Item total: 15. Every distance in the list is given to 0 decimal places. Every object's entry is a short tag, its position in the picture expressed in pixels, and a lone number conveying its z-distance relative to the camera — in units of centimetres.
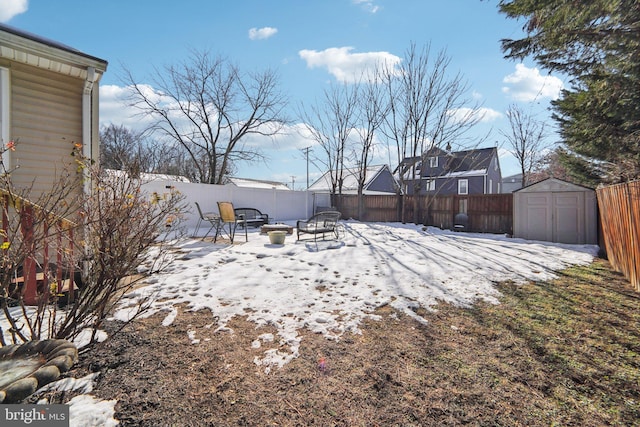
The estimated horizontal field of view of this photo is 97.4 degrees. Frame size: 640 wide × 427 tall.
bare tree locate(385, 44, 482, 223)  1232
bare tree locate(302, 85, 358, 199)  1492
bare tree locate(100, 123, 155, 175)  2073
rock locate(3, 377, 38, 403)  124
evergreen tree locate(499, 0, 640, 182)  452
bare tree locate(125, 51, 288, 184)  1492
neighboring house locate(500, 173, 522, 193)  3328
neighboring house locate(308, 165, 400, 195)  2408
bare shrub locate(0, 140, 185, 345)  190
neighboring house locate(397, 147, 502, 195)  2120
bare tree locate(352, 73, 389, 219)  1388
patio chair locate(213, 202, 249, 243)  727
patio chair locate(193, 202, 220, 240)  756
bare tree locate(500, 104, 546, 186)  1736
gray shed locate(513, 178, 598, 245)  809
